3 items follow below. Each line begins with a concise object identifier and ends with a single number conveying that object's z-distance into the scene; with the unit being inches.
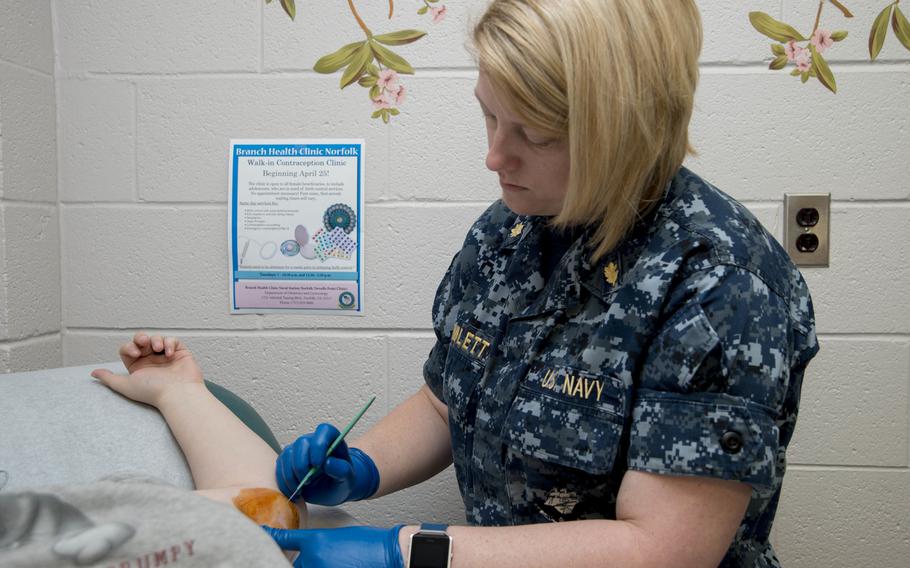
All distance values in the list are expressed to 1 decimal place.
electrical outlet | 56.5
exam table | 37.2
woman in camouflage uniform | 31.8
